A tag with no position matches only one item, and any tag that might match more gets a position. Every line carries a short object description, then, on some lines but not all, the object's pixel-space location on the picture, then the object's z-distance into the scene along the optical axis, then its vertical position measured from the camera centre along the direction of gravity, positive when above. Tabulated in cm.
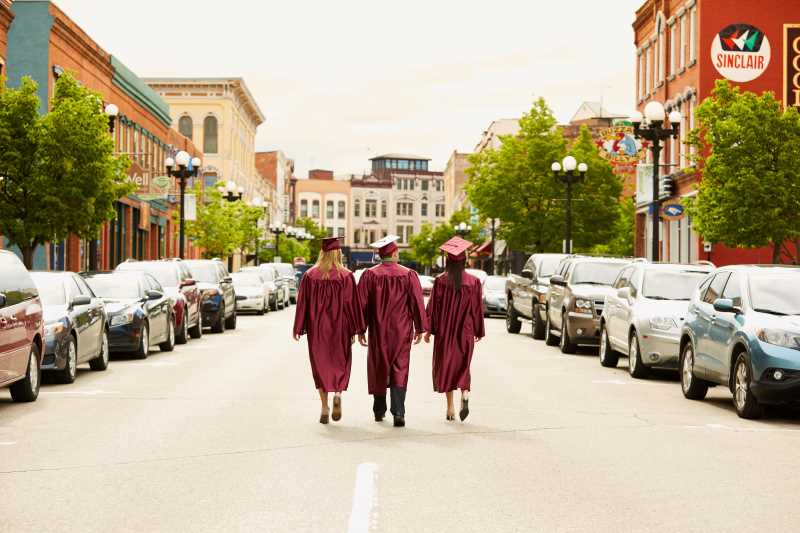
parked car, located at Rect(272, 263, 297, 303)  5655 -142
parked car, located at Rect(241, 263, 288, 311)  4847 -150
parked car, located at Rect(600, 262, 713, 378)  1802 -97
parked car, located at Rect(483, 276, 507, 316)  4278 -173
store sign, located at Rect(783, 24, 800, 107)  4316 +642
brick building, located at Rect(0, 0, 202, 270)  3894 +533
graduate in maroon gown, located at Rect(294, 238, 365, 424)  1215 -70
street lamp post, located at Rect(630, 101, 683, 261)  2766 +262
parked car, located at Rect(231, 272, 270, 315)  4337 -162
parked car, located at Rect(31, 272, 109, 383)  1596 -107
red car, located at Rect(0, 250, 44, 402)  1323 -95
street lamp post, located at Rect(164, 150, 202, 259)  3838 +243
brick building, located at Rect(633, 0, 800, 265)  4344 +677
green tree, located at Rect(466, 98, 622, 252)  5588 +258
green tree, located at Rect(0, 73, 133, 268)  2781 +171
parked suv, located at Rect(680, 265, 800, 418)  1292 -97
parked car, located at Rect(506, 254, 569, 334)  2847 -101
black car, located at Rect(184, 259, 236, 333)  3111 -120
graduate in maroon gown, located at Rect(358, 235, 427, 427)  1194 -69
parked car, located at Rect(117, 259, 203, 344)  2611 -98
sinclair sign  4353 +689
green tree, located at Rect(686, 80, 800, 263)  2958 +179
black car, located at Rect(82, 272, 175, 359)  2102 -112
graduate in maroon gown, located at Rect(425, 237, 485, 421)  1238 -75
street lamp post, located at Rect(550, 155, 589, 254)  3956 +238
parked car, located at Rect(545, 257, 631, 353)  2339 -92
